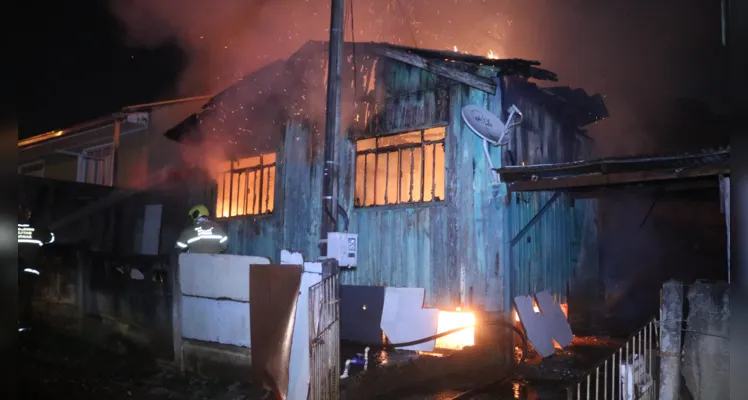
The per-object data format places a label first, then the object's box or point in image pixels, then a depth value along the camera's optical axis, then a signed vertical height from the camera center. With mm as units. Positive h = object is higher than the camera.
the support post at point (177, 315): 8164 -1345
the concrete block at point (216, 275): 7285 -633
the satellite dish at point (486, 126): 9375 +2068
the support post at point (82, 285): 10352 -1112
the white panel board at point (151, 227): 15086 +140
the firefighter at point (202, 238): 9555 -106
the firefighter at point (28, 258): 9805 -593
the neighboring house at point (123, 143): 19125 +3637
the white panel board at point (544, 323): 9781 -1761
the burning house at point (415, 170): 9773 +1457
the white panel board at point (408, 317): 9977 -1651
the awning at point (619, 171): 7324 +1097
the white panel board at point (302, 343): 5977 -1325
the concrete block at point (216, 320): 7371 -1333
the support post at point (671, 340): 5559 -1110
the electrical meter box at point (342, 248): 8023 -216
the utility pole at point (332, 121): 8039 +1837
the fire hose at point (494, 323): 9109 -1854
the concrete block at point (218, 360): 7402 -1938
